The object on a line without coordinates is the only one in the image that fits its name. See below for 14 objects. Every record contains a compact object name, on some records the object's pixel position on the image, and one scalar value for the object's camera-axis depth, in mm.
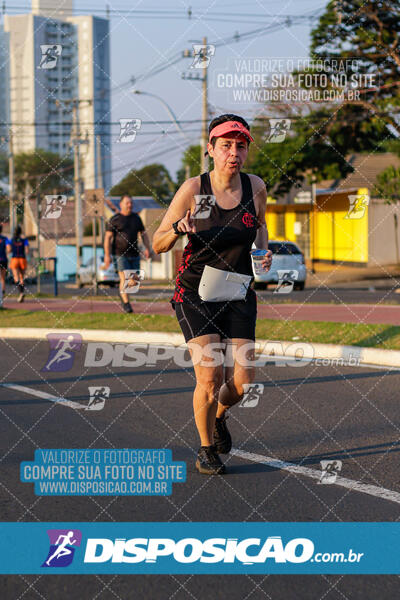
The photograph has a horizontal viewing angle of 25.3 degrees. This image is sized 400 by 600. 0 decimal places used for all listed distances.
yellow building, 37000
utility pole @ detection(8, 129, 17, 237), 56481
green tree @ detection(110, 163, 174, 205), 88000
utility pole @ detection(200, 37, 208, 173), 30719
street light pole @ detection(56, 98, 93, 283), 30791
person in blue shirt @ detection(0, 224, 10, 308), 18281
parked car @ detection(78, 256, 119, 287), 33750
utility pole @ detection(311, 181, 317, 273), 45525
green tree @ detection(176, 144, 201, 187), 72631
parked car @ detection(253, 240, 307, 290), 26656
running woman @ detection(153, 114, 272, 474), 5266
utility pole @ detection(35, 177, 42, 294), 23133
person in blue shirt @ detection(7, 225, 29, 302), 23016
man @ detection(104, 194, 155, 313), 13961
